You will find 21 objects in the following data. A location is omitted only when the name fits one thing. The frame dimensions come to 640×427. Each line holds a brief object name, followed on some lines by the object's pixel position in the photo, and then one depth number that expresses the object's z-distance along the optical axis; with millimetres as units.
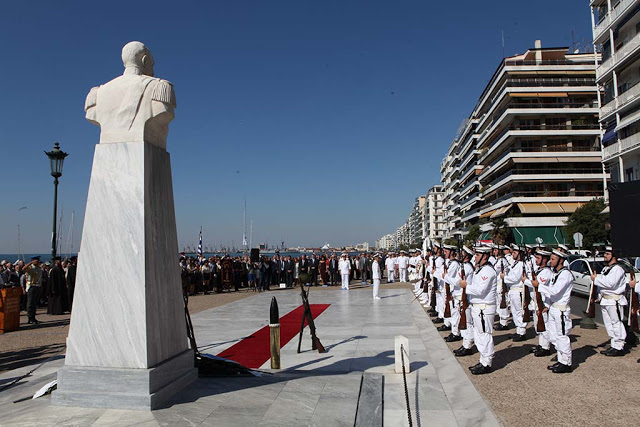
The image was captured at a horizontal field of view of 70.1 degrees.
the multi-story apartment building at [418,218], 167550
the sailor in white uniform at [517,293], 9930
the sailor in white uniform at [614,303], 8148
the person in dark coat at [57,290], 15477
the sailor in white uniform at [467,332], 8425
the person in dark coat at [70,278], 16062
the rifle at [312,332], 8695
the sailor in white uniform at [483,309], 7297
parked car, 16484
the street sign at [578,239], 28744
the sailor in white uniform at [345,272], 23719
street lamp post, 12752
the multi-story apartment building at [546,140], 52219
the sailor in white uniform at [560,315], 7211
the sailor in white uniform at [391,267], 28922
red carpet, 8367
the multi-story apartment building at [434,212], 135375
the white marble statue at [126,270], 4684
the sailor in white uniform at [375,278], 18422
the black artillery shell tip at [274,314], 7547
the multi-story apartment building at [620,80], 32250
